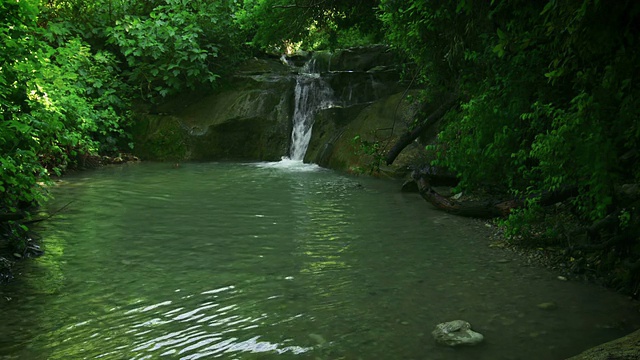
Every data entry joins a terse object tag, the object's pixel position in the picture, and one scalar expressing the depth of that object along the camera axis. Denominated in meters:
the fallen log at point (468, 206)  7.53
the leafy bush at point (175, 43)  16.50
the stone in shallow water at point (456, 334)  4.08
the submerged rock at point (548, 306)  4.73
